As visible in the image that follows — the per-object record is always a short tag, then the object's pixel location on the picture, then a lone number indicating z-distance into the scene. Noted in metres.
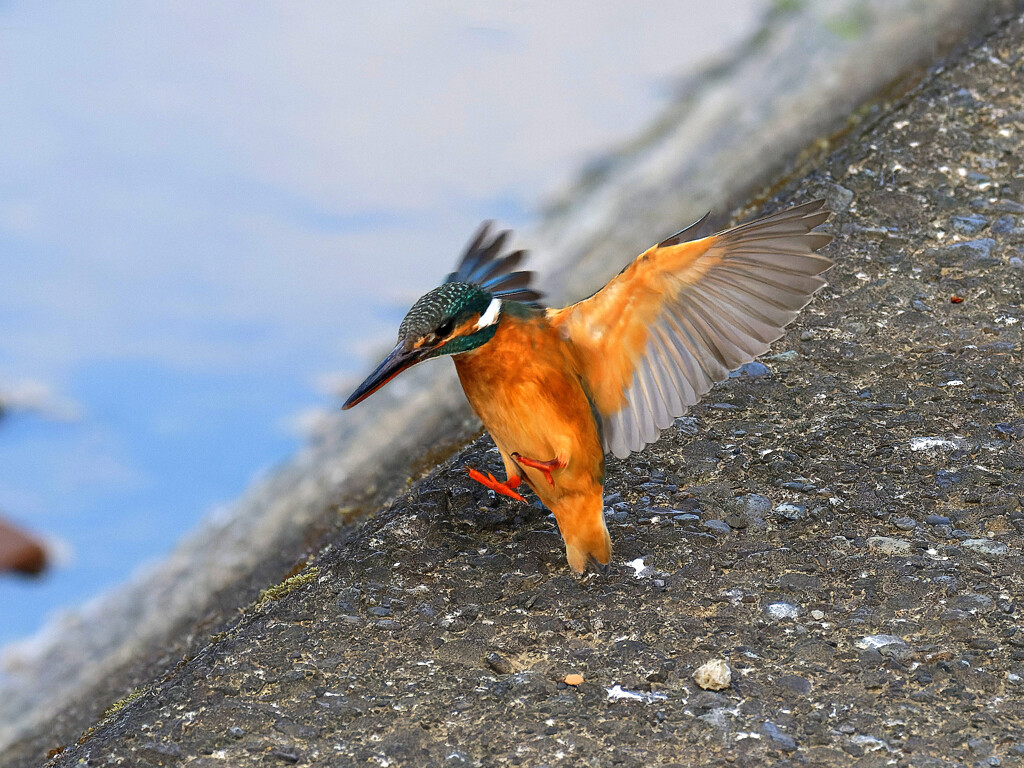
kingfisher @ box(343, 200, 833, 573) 4.66
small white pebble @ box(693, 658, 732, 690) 4.40
